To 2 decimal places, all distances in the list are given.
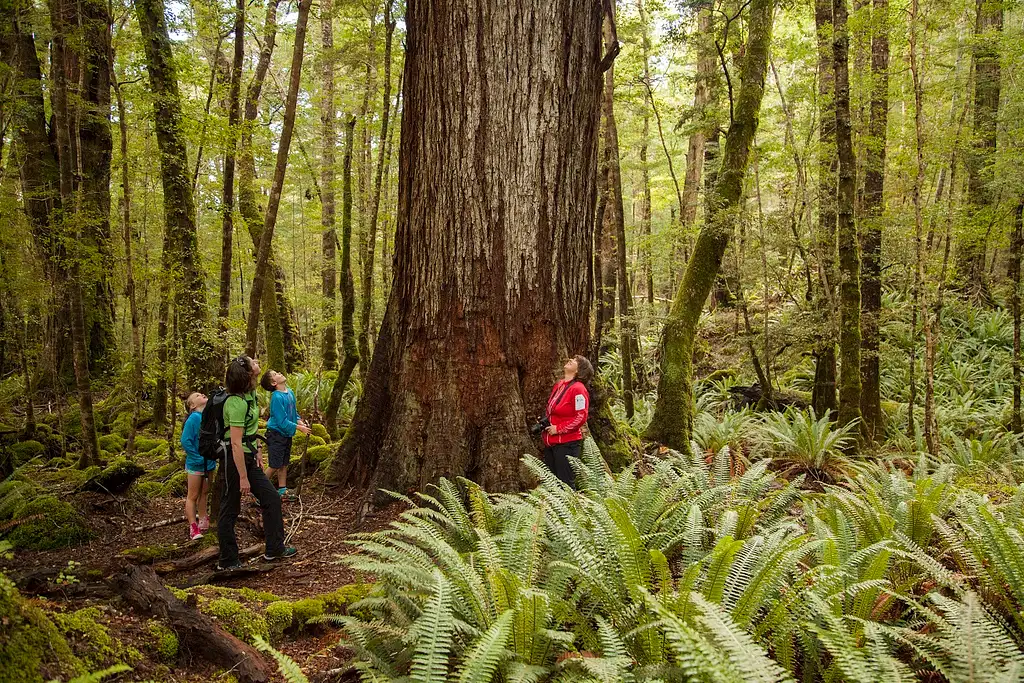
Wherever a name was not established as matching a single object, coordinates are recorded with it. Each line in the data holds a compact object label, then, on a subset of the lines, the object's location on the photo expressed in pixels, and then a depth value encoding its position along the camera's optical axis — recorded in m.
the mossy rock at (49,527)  5.05
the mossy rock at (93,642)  2.41
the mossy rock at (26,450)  7.49
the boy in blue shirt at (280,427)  6.09
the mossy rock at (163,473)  6.95
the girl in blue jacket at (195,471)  5.31
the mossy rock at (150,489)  6.43
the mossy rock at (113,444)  8.42
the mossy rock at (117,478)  5.95
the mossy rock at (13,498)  5.21
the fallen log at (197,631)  2.92
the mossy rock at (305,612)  3.48
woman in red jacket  4.76
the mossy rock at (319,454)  6.60
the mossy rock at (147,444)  8.37
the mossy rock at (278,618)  3.40
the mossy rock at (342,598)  3.59
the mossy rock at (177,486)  6.57
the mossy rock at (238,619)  3.28
